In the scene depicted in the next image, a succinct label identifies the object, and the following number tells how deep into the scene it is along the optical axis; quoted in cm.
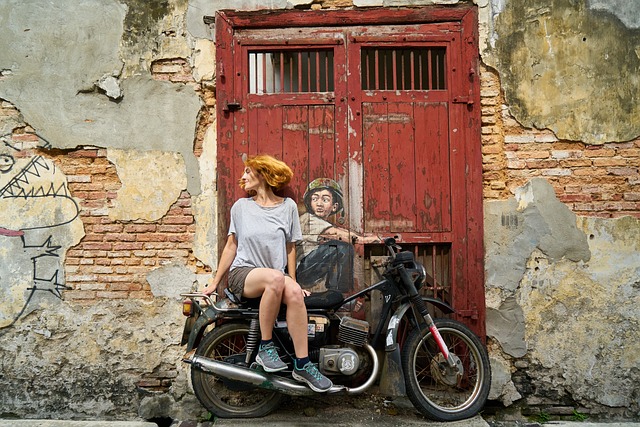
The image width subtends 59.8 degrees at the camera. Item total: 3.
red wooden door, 464
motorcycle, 408
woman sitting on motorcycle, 396
